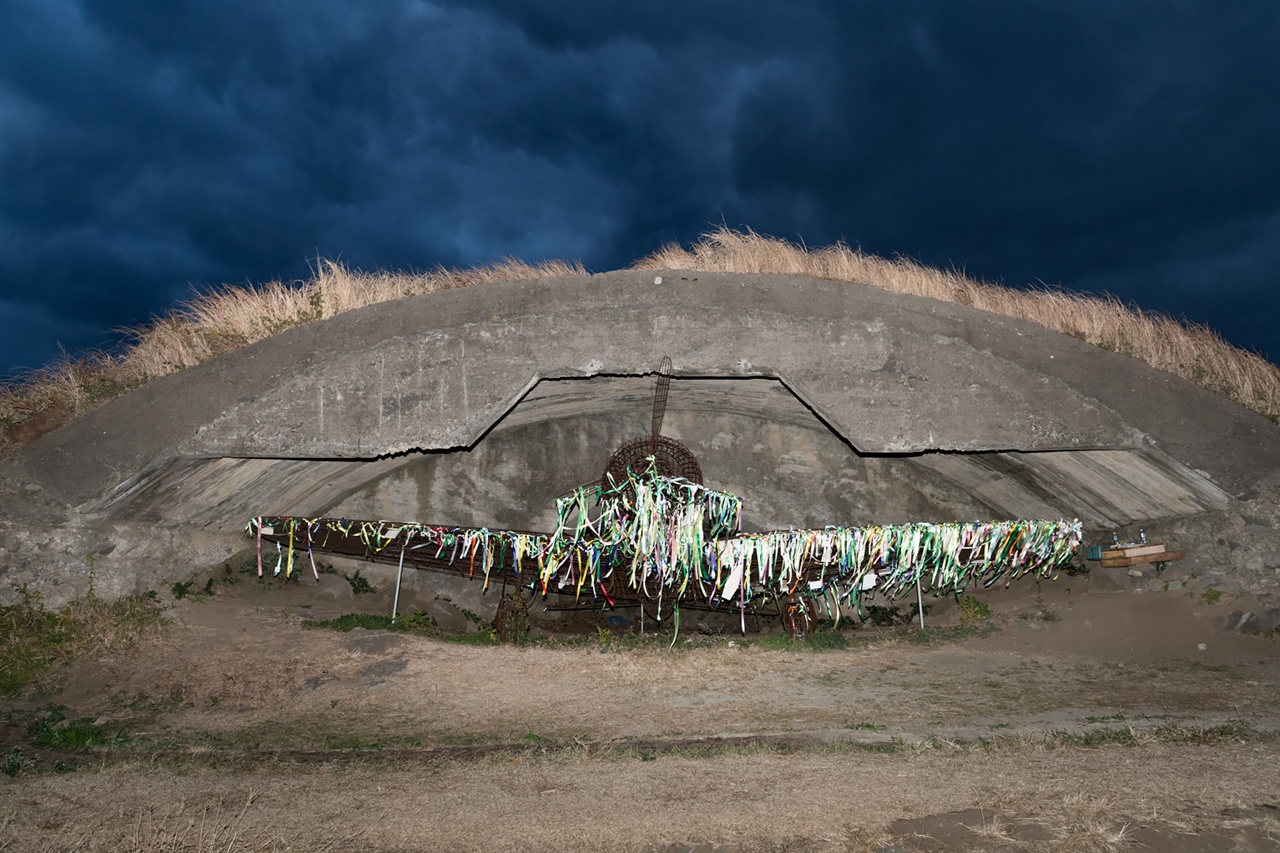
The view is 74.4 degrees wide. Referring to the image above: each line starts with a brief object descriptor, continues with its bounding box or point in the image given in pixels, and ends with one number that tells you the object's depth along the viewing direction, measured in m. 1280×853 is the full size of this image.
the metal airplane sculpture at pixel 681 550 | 7.57
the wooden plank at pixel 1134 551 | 8.06
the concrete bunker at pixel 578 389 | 7.29
